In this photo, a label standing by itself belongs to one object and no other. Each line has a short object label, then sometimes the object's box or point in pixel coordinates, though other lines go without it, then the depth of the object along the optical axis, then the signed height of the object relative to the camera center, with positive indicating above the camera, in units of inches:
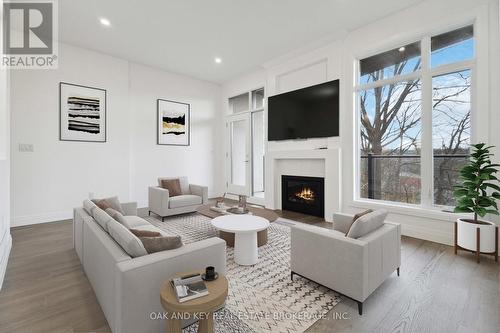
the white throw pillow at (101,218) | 77.7 -18.0
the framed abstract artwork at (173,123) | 225.3 +43.1
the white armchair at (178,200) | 169.9 -25.5
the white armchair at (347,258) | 69.7 -30.1
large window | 127.2 +28.8
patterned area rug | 66.1 -44.0
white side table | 102.1 -32.5
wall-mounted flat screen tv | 171.3 +42.7
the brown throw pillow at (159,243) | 63.3 -21.1
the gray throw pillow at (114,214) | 85.5 -18.3
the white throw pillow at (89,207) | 97.2 -17.7
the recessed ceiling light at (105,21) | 144.1 +90.2
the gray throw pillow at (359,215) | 87.1 -18.2
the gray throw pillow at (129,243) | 60.9 -20.2
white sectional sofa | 54.2 -27.7
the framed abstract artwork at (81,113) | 174.1 +41.1
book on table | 50.1 -27.3
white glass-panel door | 245.8 +12.3
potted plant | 103.4 -17.6
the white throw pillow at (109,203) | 110.2 -18.2
